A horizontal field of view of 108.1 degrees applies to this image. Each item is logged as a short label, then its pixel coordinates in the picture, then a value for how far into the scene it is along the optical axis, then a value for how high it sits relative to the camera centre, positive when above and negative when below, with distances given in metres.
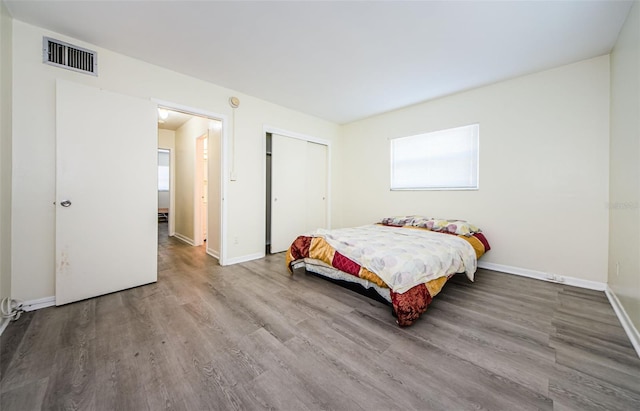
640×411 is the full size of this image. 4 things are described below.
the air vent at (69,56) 2.13 +1.42
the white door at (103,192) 2.16 +0.12
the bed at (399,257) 1.86 -0.51
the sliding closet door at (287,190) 4.11 +0.27
